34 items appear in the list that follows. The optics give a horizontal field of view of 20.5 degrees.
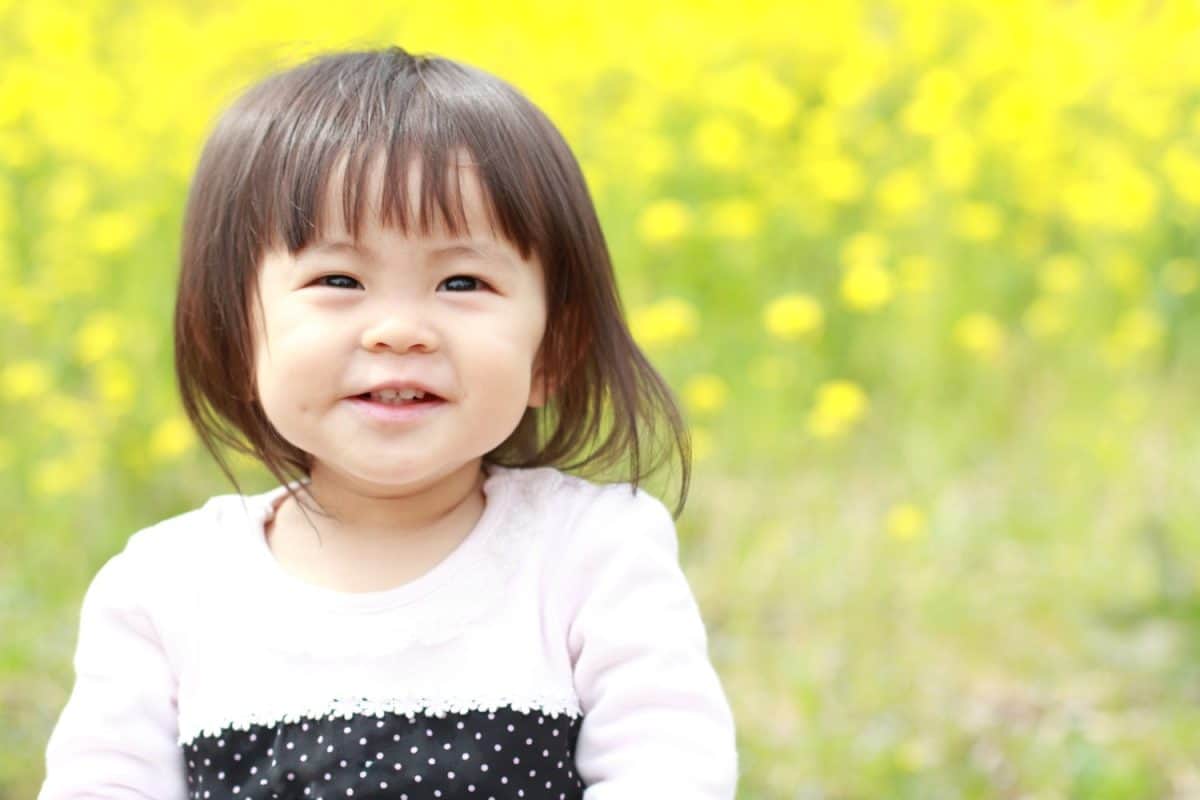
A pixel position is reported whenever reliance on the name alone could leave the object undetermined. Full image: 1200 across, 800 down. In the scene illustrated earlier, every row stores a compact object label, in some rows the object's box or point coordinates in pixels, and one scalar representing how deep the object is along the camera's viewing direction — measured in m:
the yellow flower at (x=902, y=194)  7.30
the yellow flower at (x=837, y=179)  7.62
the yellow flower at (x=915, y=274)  6.85
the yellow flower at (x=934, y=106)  7.45
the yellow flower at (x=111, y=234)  6.92
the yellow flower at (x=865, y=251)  6.92
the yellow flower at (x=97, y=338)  6.34
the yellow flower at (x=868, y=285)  6.46
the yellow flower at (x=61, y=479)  6.02
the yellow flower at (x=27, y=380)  6.26
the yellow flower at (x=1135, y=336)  6.75
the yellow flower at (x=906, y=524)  5.66
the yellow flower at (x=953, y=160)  7.30
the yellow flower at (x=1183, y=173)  7.57
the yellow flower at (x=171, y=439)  6.26
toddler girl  2.84
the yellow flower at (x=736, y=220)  7.34
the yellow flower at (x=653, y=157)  7.61
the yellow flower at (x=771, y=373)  6.65
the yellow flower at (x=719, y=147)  7.62
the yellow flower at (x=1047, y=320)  7.11
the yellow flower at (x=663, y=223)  6.94
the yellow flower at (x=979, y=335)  6.63
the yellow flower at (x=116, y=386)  6.35
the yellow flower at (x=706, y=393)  6.32
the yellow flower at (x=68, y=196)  7.05
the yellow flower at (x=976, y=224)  7.41
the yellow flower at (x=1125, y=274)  7.38
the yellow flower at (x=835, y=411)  6.07
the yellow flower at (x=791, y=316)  6.10
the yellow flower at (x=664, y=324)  6.17
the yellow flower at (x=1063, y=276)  7.26
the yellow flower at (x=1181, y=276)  7.27
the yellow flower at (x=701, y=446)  6.40
